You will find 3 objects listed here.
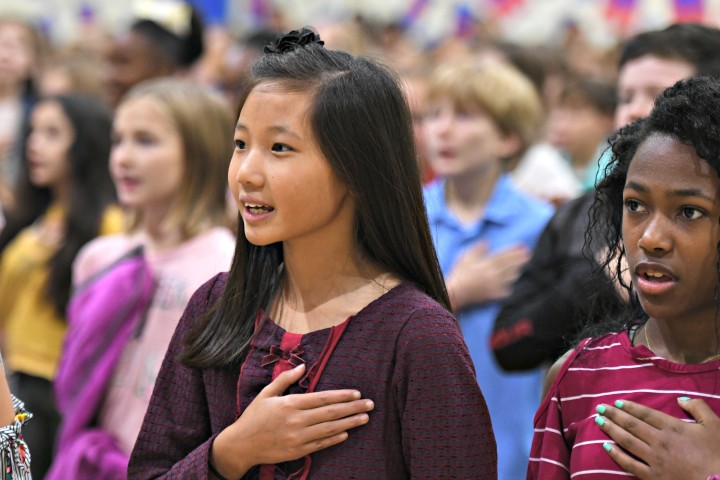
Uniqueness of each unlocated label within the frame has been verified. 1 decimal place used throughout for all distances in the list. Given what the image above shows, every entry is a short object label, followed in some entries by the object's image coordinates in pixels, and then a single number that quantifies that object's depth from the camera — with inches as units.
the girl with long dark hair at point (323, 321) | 165.8
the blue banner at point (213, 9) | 898.1
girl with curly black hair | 158.1
